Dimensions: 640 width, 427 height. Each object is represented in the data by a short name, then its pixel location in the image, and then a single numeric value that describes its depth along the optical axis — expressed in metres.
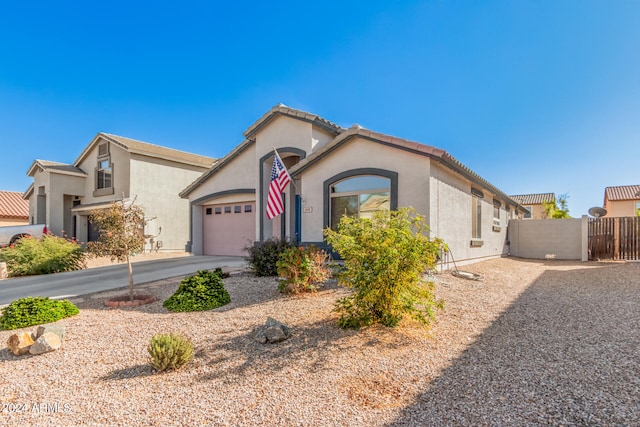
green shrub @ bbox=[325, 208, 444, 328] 4.78
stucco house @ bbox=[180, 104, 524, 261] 9.66
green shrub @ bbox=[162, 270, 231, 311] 6.49
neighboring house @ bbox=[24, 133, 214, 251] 19.08
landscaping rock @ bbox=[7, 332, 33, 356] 4.60
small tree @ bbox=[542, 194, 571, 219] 30.12
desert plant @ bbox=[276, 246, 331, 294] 7.09
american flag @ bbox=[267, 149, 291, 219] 10.87
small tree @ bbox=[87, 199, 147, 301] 6.96
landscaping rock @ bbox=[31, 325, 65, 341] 4.82
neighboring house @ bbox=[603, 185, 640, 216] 30.07
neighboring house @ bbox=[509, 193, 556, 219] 38.21
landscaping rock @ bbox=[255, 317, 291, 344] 4.66
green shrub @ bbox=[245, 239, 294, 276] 9.39
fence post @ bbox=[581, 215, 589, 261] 15.41
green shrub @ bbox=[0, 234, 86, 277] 12.01
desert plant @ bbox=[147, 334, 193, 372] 3.92
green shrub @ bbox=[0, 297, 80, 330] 5.74
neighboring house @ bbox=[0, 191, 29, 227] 26.58
